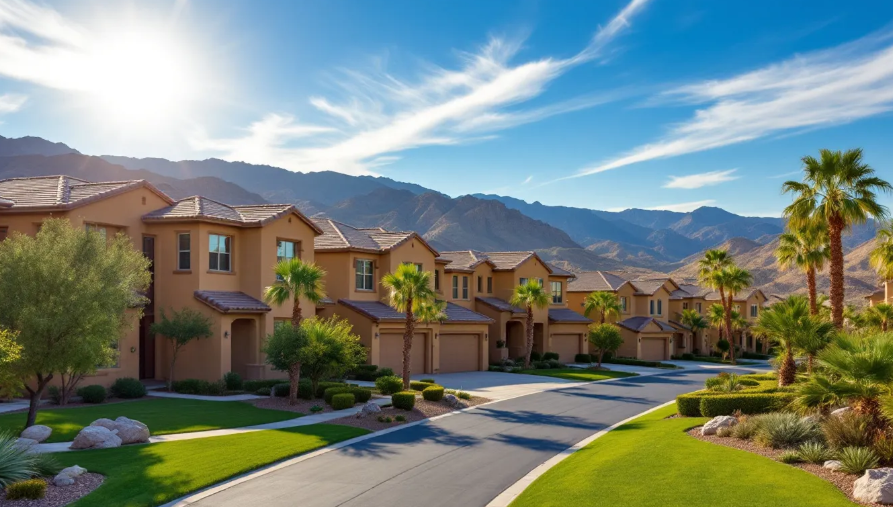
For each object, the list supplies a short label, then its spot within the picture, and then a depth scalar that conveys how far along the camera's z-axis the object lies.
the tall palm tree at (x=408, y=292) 30.41
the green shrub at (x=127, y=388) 26.19
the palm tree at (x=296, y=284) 25.88
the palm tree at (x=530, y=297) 46.16
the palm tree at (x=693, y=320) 72.31
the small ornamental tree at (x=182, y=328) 28.25
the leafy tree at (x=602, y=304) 56.88
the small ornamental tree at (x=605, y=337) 49.50
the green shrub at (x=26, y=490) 12.41
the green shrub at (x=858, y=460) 13.16
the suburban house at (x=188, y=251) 28.33
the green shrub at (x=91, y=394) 24.80
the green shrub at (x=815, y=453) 14.32
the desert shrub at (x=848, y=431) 14.20
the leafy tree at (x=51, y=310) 16.98
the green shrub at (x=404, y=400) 24.81
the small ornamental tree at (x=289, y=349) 25.39
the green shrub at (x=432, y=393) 27.08
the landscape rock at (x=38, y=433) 17.64
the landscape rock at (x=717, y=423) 18.23
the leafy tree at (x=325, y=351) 25.84
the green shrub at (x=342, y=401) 24.88
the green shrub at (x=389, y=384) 28.80
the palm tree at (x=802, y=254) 35.20
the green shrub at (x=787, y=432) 15.87
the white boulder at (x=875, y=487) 11.38
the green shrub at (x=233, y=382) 29.02
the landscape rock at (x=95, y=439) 17.02
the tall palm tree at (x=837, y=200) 26.22
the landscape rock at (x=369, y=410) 23.27
